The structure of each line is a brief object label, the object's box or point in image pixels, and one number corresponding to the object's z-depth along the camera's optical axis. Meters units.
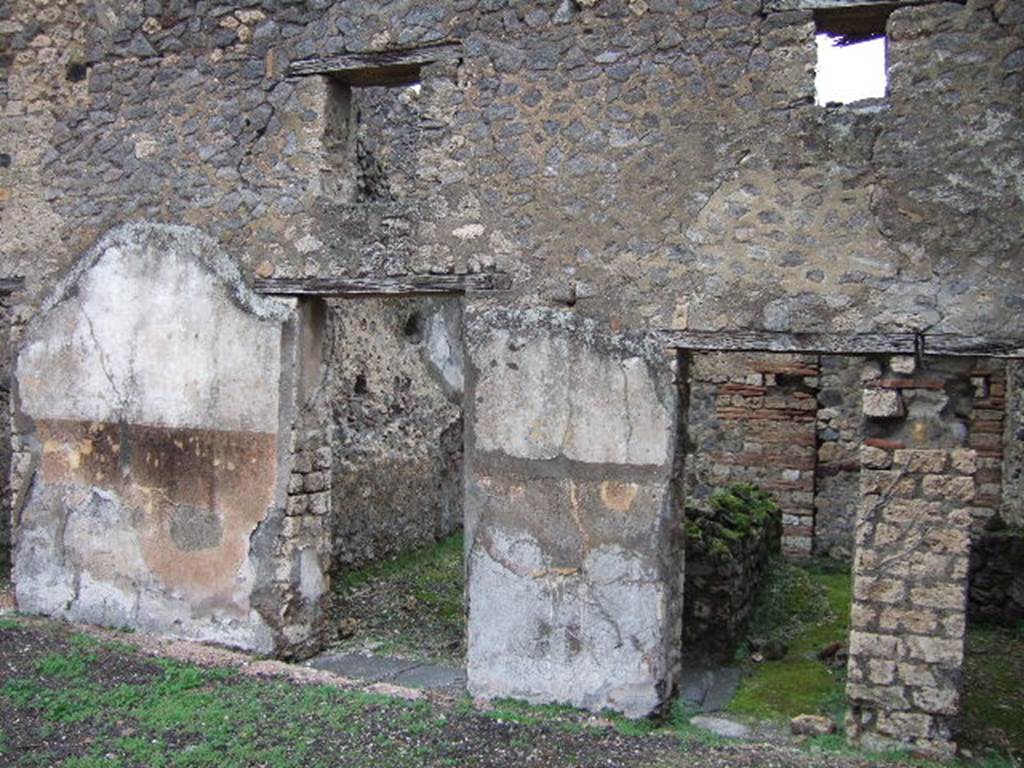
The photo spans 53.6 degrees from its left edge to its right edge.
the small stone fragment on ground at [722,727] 5.26
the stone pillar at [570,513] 5.32
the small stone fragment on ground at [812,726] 5.16
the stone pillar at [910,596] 4.74
